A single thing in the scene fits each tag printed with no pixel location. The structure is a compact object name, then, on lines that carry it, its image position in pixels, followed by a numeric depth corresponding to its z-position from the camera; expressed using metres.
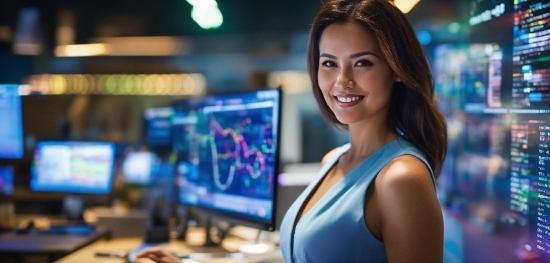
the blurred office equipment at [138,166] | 2.95
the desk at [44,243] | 2.21
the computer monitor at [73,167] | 2.85
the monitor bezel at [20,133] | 2.94
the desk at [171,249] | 2.05
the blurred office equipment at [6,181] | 3.07
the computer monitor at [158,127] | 3.05
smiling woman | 1.14
